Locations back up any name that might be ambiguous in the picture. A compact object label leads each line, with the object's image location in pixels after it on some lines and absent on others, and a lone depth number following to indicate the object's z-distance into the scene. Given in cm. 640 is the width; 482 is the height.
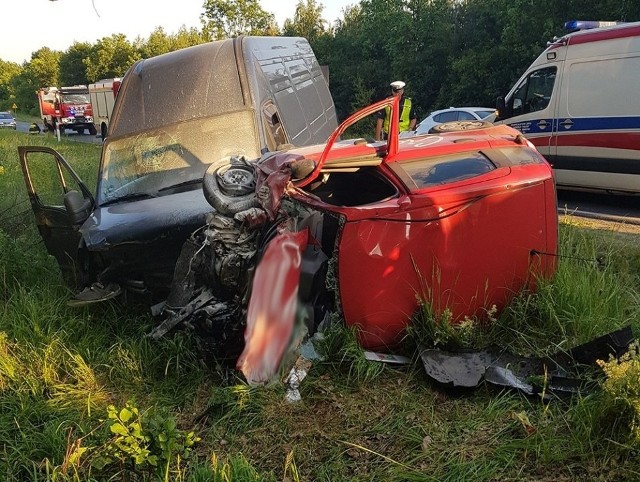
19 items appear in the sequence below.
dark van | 412
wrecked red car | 315
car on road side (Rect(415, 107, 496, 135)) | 1261
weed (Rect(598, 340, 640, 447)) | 230
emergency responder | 729
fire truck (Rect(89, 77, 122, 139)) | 2491
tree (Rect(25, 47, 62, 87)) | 5691
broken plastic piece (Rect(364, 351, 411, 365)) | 325
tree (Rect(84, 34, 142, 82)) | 4328
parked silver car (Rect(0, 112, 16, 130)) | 3497
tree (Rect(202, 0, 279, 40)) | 3466
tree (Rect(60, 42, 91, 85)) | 4775
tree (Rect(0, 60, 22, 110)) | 6899
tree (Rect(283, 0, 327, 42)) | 3272
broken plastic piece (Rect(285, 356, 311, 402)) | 317
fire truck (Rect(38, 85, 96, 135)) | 3101
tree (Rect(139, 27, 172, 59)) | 3912
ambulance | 699
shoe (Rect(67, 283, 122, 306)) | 409
